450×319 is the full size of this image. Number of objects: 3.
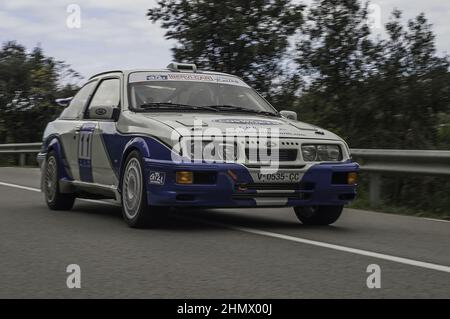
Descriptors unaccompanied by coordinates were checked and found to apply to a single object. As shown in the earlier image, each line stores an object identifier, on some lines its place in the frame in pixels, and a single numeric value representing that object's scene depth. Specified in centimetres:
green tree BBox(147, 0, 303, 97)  1702
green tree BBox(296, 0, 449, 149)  1479
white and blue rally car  763
